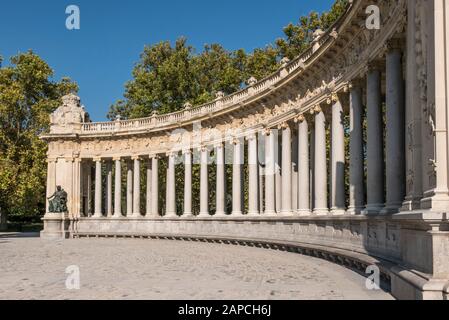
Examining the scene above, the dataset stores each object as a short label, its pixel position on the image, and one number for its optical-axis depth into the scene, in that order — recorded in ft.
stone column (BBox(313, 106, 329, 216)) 118.62
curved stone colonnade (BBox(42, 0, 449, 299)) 48.37
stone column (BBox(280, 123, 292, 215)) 137.90
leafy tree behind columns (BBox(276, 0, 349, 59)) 215.72
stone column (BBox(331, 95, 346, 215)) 106.01
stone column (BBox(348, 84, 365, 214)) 97.91
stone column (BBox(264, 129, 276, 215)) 148.77
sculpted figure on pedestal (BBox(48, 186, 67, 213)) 214.07
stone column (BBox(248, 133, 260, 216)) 156.97
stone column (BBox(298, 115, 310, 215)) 127.65
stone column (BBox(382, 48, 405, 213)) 76.49
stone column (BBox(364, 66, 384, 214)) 87.92
